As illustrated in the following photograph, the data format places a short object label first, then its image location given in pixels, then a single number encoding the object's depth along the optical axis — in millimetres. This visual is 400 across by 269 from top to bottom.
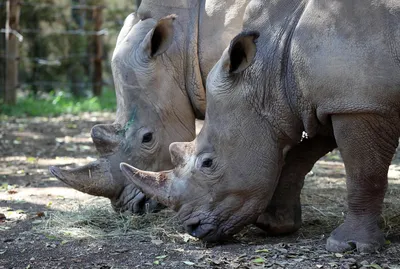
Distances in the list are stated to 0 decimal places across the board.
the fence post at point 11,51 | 32750
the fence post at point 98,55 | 37469
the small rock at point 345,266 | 10016
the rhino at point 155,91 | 13531
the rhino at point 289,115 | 10078
